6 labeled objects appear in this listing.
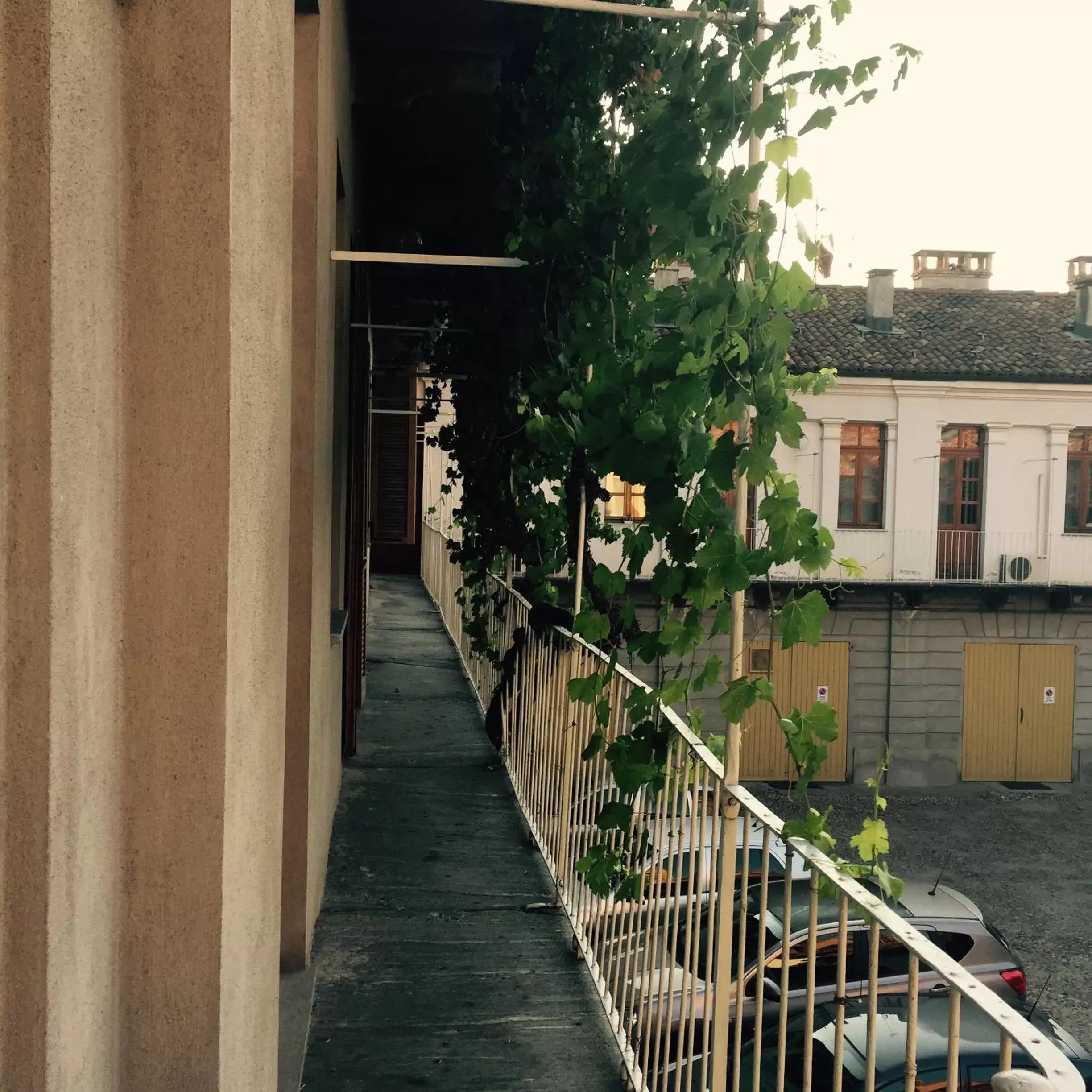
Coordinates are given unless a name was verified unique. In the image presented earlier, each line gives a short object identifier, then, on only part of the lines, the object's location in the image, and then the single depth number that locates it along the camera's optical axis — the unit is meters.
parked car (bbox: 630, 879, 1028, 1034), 7.12
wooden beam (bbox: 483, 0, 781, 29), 2.63
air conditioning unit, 24.22
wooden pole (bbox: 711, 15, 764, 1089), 2.55
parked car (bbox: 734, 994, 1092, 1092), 5.36
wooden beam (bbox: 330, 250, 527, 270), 3.62
